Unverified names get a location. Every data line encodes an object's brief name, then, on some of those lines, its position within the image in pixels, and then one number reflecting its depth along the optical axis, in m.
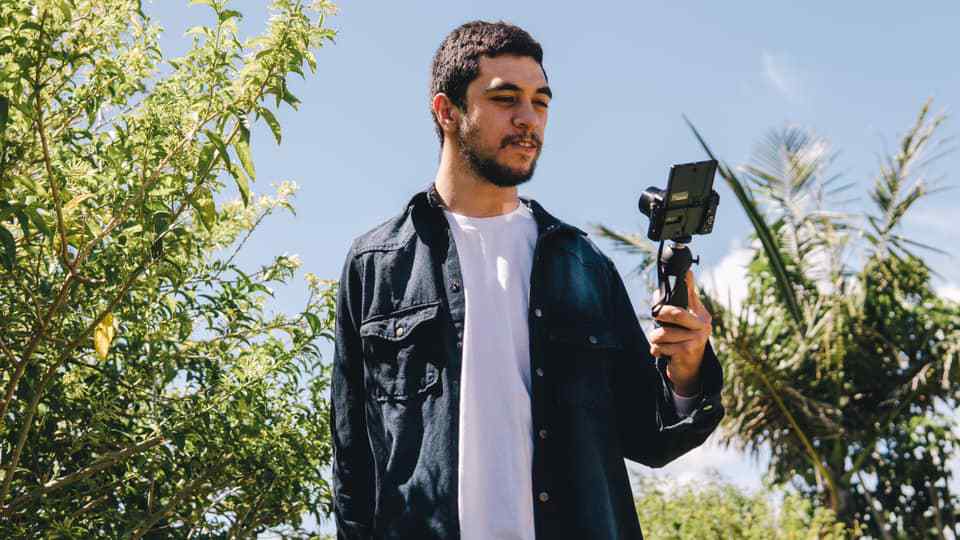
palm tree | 14.14
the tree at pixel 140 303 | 3.63
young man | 2.04
